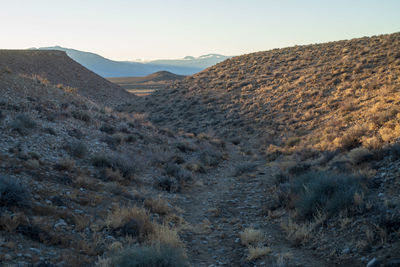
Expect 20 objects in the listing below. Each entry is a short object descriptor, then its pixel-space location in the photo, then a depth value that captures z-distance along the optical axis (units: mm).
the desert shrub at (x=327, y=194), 6227
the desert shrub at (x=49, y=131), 11462
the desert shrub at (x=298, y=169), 10283
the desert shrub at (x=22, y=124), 10445
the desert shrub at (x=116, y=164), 10219
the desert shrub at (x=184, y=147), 16141
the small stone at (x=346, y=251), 5009
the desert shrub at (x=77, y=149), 10508
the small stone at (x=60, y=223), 5875
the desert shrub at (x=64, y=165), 8859
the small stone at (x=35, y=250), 4909
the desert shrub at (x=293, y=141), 15678
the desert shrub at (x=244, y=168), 12578
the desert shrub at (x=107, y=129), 14944
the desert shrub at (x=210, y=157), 14308
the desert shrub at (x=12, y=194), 5882
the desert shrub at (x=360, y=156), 8547
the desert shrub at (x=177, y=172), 11242
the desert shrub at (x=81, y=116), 15141
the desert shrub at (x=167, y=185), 10078
